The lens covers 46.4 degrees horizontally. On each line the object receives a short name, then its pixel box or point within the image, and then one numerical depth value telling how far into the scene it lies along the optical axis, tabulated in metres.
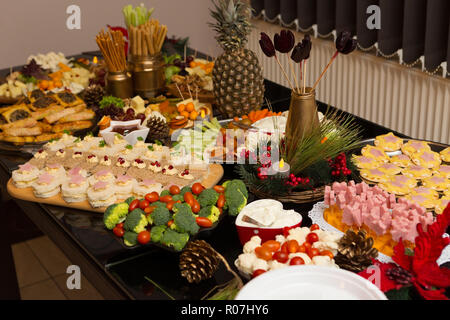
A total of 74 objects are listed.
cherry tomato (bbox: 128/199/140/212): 1.48
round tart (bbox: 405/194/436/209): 1.55
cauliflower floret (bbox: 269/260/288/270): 1.25
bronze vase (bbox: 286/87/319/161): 1.76
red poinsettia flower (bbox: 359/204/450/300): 1.18
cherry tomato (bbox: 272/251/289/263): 1.26
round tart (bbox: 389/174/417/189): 1.68
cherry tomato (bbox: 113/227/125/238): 1.43
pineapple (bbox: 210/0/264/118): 2.21
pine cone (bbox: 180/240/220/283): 1.28
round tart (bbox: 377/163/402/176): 1.77
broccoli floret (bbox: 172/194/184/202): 1.51
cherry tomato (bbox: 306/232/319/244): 1.35
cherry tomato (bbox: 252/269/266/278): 1.23
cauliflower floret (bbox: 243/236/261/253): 1.32
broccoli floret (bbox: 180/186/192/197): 1.56
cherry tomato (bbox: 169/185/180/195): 1.58
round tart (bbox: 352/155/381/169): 1.82
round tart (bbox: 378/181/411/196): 1.64
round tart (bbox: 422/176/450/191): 1.65
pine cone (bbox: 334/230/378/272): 1.28
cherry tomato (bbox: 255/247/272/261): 1.28
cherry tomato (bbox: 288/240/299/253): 1.29
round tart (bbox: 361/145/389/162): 1.87
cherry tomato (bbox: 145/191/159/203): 1.51
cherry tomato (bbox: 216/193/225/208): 1.53
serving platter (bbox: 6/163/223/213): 1.67
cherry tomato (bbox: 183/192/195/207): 1.50
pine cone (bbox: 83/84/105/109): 2.54
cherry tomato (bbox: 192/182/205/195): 1.56
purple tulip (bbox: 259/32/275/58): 1.77
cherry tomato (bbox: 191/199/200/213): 1.49
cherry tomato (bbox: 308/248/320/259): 1.29
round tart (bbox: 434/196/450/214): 1.53
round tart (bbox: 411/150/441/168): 1.80
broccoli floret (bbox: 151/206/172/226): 1.42
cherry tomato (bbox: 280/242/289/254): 1.30
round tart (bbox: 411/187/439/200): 1.60
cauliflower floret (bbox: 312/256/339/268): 1.26
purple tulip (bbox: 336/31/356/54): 1.66
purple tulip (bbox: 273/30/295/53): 1.71
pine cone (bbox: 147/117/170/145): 2.14
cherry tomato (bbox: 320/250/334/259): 1.29
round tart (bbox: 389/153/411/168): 1.83
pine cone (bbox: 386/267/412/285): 1.20
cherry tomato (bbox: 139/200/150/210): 1.48
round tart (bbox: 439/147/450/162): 1.84
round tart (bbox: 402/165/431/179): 1.74
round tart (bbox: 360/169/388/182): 1.73
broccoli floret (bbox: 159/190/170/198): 1.58
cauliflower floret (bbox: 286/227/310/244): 1.35
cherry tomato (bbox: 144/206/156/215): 1.46
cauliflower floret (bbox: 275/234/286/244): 1.35
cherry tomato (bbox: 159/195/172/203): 1.51
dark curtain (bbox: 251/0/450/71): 3.04
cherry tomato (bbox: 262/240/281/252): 1.29
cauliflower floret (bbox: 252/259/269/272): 1.25
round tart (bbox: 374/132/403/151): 1.94
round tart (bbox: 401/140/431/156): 1.89
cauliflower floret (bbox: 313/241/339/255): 1.32
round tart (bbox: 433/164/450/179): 1.73
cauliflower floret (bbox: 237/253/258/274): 1.28
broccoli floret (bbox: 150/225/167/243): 1.38
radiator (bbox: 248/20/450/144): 3.24
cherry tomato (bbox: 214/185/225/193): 1.58
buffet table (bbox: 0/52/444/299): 1.29
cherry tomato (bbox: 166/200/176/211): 1.46
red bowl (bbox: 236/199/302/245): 1.40
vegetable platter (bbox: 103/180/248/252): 1.39
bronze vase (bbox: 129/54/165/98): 2.58
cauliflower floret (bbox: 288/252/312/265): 1.26
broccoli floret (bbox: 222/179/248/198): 1.57
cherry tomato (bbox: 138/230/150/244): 1.37
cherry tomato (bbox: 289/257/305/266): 1.23
